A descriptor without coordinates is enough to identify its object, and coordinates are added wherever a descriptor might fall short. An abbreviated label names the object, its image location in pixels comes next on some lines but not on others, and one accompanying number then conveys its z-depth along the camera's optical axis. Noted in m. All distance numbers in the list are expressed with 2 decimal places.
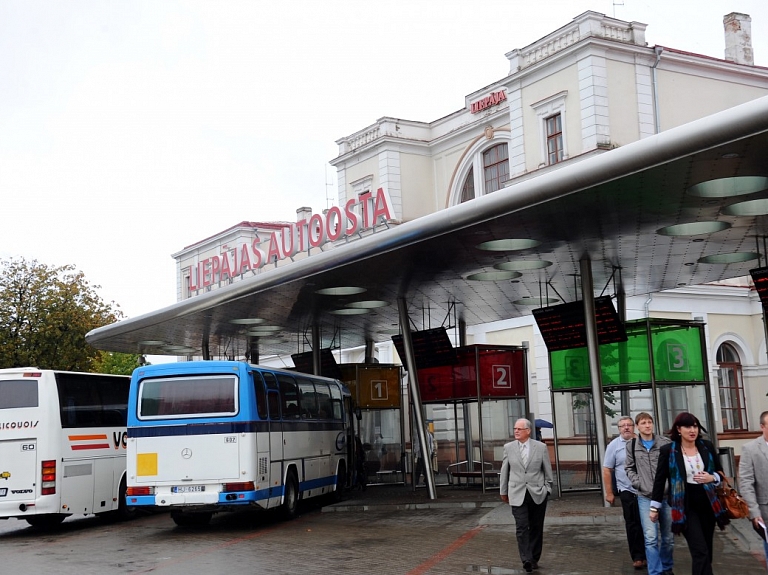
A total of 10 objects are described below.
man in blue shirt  11.09
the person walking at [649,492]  9.93
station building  34.31
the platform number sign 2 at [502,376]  22.09
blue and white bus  16.72
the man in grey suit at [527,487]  11.18
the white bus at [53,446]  17.28
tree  44.12
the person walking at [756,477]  8.36
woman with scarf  8.77
